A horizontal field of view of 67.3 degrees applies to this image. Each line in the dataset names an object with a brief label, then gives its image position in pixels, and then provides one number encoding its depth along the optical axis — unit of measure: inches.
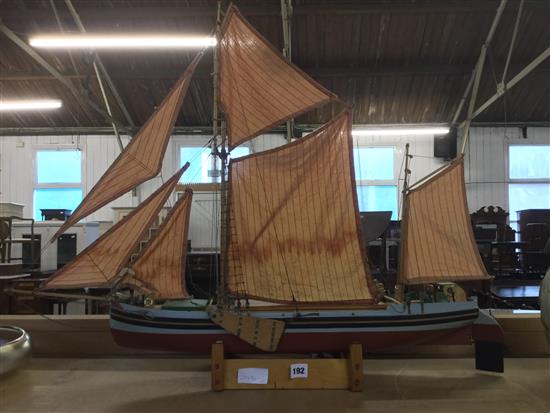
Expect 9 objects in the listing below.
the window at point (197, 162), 328.2
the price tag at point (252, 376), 59.9
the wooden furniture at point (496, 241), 239.7
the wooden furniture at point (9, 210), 239.1
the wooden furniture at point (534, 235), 257.6
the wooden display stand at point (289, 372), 59.6
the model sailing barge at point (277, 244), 66.2
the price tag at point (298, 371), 60.1
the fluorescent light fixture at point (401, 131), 304.5
